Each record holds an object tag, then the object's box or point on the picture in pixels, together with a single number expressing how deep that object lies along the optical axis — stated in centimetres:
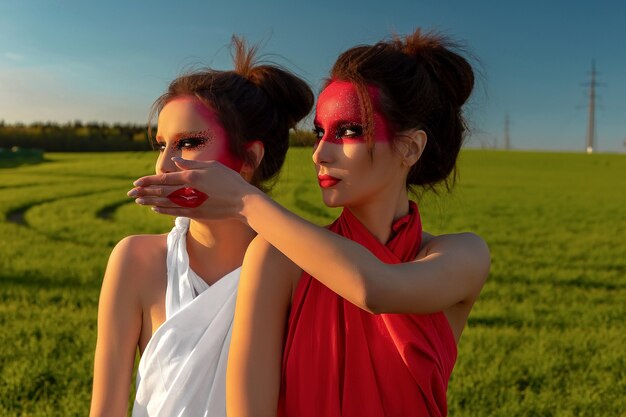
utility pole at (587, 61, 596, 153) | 7900
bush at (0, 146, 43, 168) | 4274
